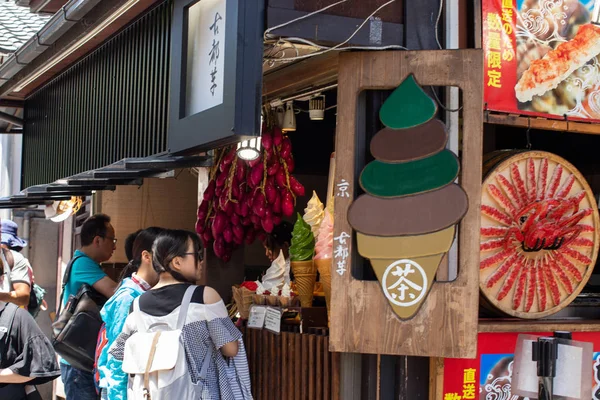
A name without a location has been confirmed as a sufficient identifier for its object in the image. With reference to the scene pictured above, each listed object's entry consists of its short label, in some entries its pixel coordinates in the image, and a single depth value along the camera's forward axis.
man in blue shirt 7.49
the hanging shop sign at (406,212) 5.07
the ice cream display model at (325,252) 5.94
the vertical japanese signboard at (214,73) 4.97
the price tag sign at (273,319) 6.24
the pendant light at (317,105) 7.19
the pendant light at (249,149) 6.93
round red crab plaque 5.79
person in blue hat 8.99
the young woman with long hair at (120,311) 6.17
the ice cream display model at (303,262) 6.37
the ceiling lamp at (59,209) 10.13
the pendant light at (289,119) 7.36
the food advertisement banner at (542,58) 5.76
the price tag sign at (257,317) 6.46
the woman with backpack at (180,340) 5.53
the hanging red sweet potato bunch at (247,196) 7.18
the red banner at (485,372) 5.51
